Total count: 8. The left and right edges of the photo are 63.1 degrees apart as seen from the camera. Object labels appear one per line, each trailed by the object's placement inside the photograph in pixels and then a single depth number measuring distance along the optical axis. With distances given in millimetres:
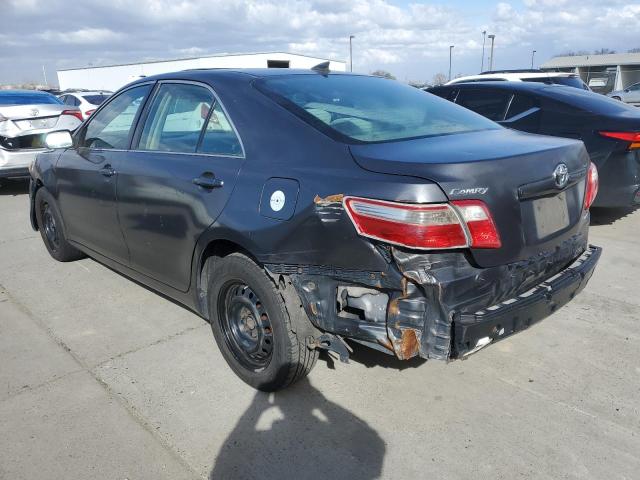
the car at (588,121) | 5352
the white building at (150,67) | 43844
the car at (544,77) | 10469
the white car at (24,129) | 7926
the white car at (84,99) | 15781
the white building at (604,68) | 35469
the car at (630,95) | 22953
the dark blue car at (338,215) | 2166
